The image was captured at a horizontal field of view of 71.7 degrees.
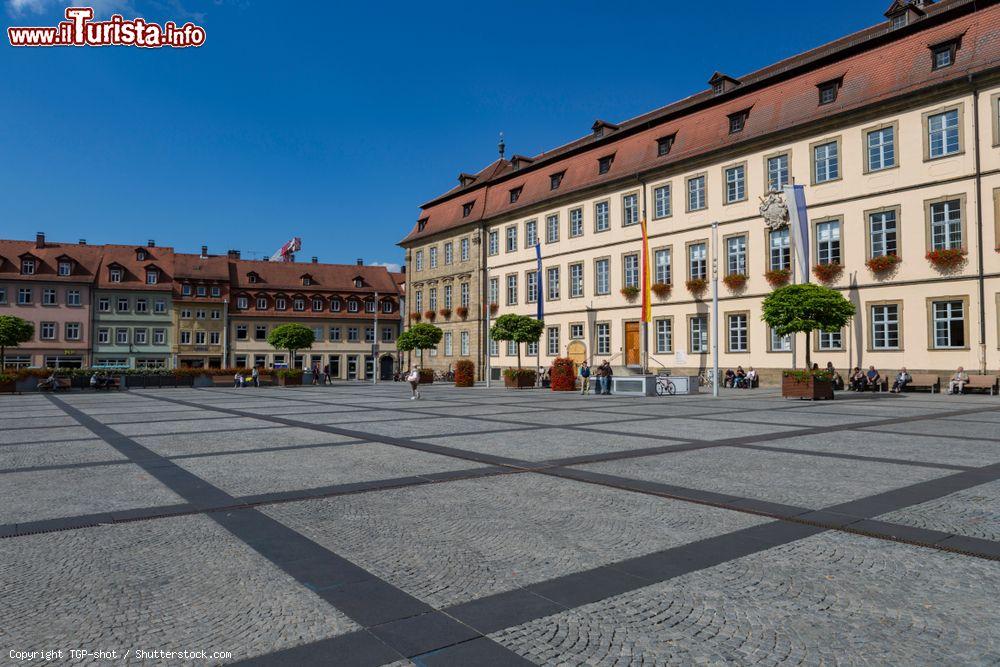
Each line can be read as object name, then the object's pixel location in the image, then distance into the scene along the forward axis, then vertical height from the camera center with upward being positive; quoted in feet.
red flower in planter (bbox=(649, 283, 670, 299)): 122.72 +13.35
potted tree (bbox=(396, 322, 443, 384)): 152.56 +5.96
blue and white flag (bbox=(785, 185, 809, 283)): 93.50 +19.93
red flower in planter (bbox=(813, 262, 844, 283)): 97.50 +13.13
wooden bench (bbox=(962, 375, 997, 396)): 78.95 -2.23
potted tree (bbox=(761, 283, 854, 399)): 76.18 +5.43
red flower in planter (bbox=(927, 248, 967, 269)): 84.94 +13.21
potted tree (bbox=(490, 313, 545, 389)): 122.42 +6.46
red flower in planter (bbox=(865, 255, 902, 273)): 91.15 +13.42
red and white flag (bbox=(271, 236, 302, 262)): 348.79 +59.38
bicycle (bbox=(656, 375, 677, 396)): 93.20 -3.05
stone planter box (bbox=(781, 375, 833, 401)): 75.61 -2.71
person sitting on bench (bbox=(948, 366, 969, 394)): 81.02 -2.14
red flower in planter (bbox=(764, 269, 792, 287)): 102.83 +13.09
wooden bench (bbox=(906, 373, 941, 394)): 85.35 -2.20
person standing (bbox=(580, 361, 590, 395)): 94.43 -1.84
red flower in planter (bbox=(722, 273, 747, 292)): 109.69 +13.33
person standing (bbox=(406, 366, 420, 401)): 85.05 -1.99
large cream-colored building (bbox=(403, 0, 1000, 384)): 84.94 +25.18
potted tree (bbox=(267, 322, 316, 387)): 174.40 +7.16
